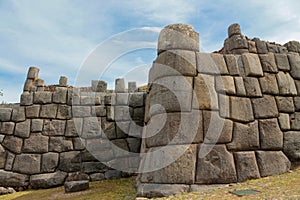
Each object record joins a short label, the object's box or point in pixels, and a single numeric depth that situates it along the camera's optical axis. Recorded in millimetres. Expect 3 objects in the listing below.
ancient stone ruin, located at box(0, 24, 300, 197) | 3770
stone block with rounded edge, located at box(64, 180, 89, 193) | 4891
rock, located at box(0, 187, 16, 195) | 5434
